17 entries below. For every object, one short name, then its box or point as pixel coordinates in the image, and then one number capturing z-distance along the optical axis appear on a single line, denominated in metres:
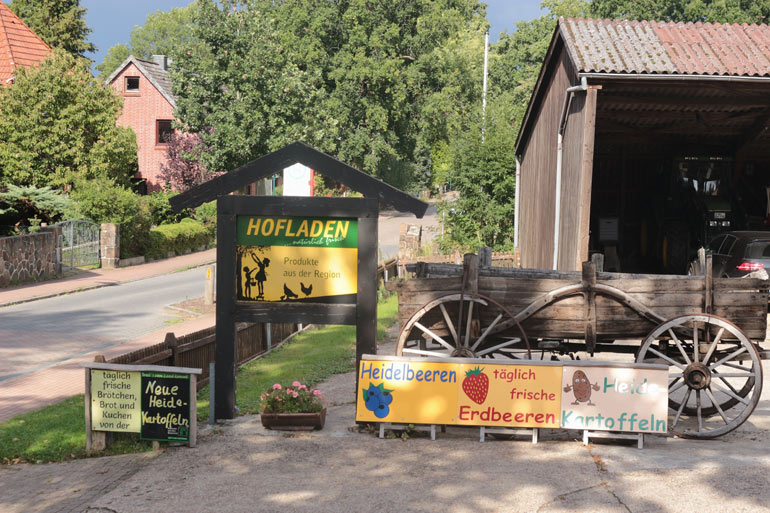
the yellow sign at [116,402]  9.32
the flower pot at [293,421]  9.65
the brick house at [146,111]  49.22
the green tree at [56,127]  32.69
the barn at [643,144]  17.08
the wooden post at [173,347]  11.34
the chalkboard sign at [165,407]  9.23
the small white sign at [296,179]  16.34
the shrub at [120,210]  31.52
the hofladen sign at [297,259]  10.08
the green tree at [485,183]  31.33
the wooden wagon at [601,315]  9.64
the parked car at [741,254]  17.69
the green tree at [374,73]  56.50
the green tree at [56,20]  56.97
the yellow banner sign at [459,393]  9.26
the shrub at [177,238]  34.97
